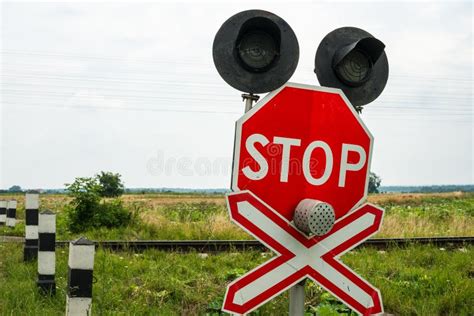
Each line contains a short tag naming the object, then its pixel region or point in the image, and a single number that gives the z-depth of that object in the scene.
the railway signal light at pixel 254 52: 2.63
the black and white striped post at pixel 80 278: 3.42
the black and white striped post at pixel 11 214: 12.94
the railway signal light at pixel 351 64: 2.90
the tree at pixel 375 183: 89.35
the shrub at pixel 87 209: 11.26
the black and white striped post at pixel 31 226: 7.39
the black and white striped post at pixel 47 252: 5.43
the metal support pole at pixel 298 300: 2.54
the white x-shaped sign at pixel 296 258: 2.33
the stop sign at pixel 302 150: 2.41
